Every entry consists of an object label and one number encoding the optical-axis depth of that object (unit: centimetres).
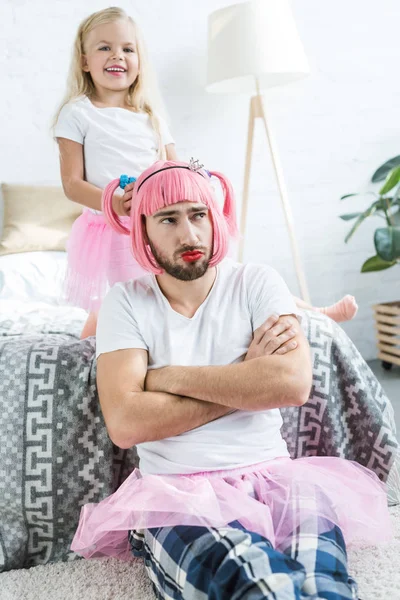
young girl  191
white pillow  262
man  122
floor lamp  291
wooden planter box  328
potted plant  307
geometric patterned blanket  161
